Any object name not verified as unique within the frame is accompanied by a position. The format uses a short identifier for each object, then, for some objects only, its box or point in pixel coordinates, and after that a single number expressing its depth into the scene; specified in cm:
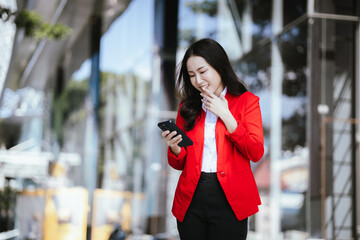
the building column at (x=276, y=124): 1272
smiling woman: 435
